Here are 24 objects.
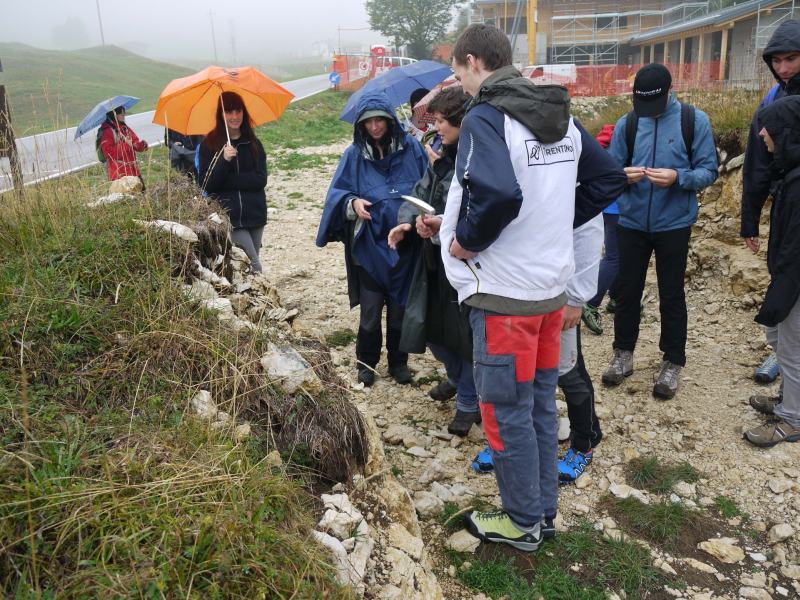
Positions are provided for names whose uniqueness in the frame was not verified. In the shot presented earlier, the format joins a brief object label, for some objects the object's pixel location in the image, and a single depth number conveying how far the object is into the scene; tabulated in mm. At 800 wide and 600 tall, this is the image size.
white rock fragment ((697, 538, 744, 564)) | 3021
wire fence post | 4211
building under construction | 36978
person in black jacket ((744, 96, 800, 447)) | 3473
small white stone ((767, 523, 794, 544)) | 3109
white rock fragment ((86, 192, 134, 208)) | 4215
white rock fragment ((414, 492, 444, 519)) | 3297
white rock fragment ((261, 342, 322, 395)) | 2920
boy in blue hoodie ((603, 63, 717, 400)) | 4070
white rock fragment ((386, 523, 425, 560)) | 2604
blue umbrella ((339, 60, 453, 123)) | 7430
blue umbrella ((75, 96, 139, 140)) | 7520
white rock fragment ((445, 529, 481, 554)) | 3012
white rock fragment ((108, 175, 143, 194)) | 4848
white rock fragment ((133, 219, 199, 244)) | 3665
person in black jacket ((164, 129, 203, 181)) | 8820
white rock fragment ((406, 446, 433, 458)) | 3956
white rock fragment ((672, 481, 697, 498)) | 3490
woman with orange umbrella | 5141
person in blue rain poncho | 4332
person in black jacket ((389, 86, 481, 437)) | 3701
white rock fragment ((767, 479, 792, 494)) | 3449
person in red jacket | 6777
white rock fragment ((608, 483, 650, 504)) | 3461
